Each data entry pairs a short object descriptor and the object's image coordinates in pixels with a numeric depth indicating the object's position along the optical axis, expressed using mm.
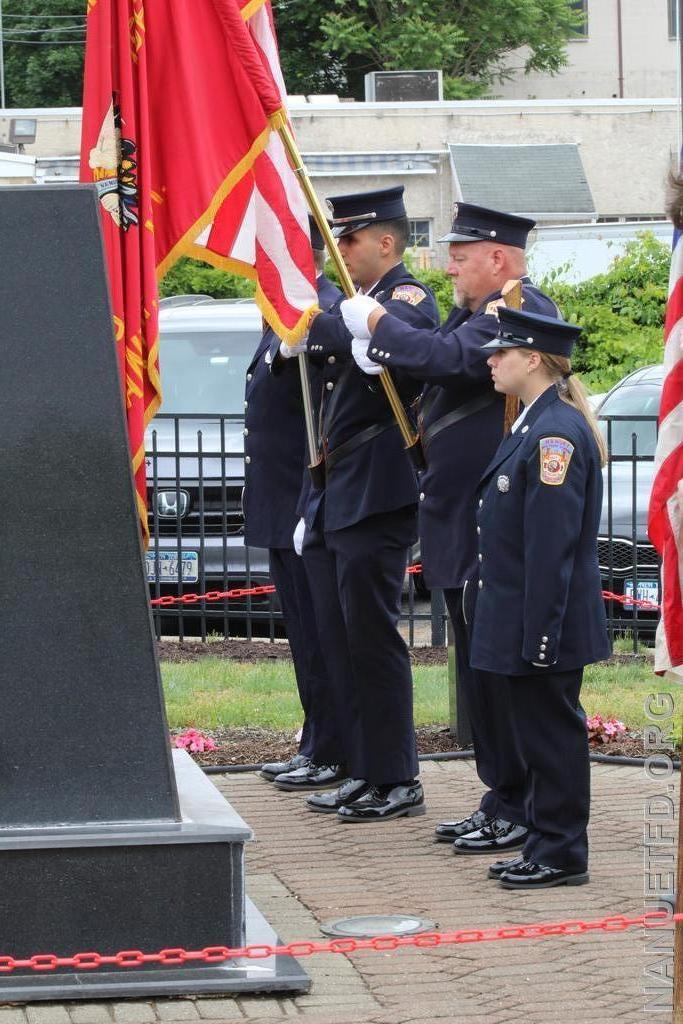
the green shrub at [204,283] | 25969
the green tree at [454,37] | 46562
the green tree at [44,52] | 48094
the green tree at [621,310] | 22375
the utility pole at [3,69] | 44344
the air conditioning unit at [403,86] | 40031
